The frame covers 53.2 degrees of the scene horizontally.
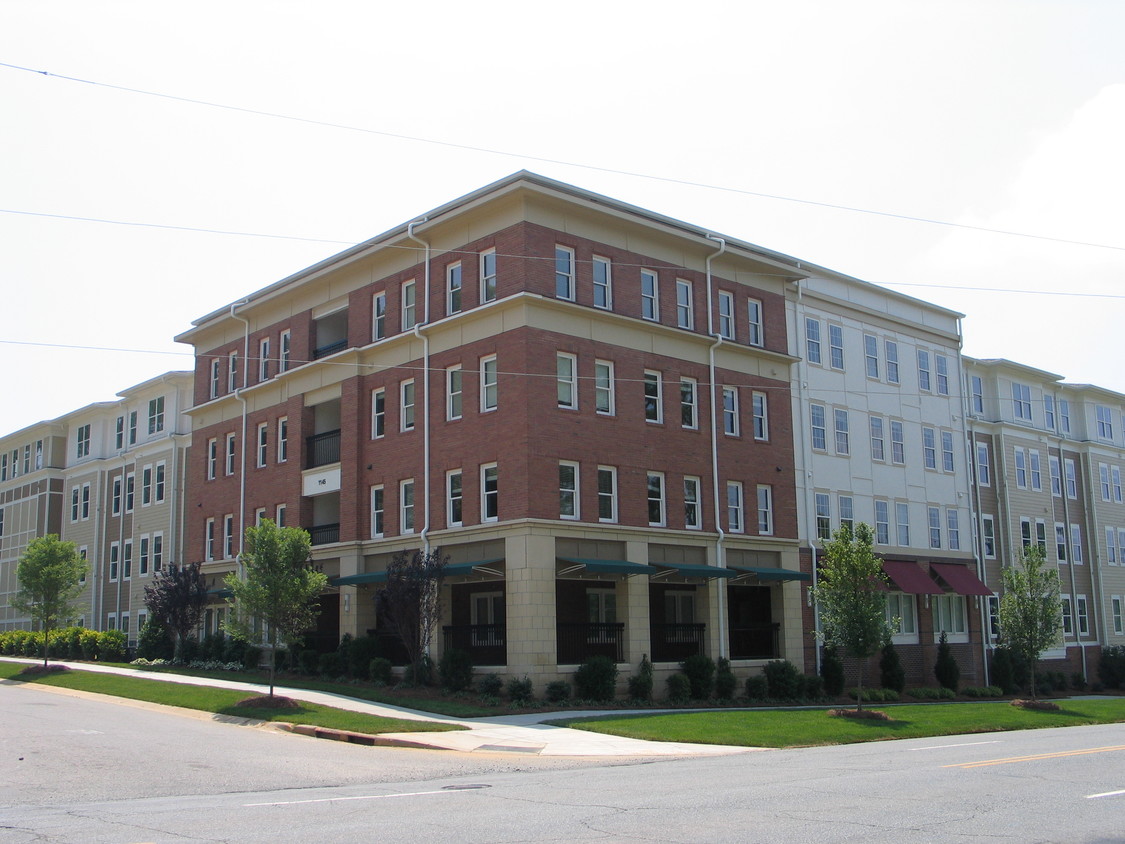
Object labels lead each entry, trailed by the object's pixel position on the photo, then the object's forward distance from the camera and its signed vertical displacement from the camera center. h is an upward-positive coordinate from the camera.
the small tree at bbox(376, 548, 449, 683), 30.64 +0.25
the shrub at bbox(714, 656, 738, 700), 33.94 -2.37
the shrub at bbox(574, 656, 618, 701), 30.41 -1.99
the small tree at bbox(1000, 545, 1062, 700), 36.06 -0.32
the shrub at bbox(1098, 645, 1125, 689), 53.69 -3.39
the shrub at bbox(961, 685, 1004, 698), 42.88 -3.43
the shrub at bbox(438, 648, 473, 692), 30.80 -1.70
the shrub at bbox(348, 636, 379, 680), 34.25 -1.40
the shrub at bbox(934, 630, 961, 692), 42.97 -2.63
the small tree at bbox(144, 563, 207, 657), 40.25 +0.42
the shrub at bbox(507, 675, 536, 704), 29.45 -2.17
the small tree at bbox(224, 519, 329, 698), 28.80 +0.68
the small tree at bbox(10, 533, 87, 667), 40.78 +1.26
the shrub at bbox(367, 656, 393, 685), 32.62 -1.77
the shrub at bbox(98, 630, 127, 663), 45.94 -1.37
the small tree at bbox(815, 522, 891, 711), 29.17 +0.15
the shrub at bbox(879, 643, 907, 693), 40.56 -2.45
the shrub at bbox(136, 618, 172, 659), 43.38 -1.20
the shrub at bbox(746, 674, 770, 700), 34.72 -2.55
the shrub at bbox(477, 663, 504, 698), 29.73 -2.07
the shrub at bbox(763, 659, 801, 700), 35.34 -2.37
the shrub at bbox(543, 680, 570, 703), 29.78 -2.23
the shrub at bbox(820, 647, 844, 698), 37.44 -2.33
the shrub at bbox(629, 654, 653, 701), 31.56 -2.25
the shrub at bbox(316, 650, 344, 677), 35.28 -1.72
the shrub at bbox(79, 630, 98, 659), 46.56 -1.30
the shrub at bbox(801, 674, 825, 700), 36.03 -2.68
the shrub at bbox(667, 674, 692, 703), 32.34 -2.41
